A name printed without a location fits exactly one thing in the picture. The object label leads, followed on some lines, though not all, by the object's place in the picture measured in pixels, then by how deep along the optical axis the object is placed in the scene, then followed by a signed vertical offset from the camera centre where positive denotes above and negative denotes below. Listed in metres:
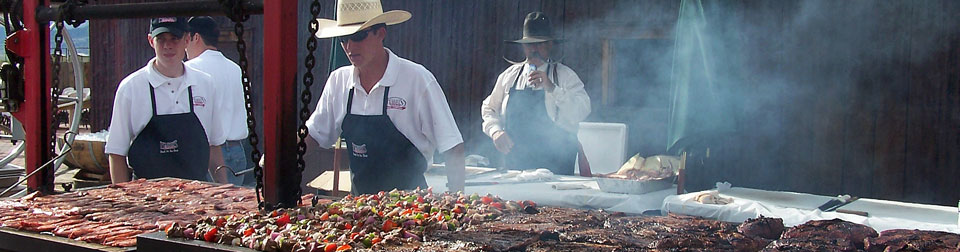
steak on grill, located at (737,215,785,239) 2.96 -0.55
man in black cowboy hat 6.28 -0.20
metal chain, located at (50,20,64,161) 4.10 +0.01
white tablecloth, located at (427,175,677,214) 5.06 -0.76
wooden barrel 9.16 -1.01
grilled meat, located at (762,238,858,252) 2.67 -0.55
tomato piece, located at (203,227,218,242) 2.77 -0.58
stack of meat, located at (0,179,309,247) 3.19 -0.65
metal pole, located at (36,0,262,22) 3.46 +0.31
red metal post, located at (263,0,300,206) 3.22 -0.10
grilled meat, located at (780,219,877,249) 2.84 -0.54
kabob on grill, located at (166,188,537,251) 2.69 -0.57
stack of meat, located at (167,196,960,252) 2.68 -0.57
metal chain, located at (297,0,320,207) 3.01 +0.00
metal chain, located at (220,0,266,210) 3.16 +0.02
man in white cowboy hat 4.49 -0.19
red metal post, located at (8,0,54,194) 4.33 -0.13
